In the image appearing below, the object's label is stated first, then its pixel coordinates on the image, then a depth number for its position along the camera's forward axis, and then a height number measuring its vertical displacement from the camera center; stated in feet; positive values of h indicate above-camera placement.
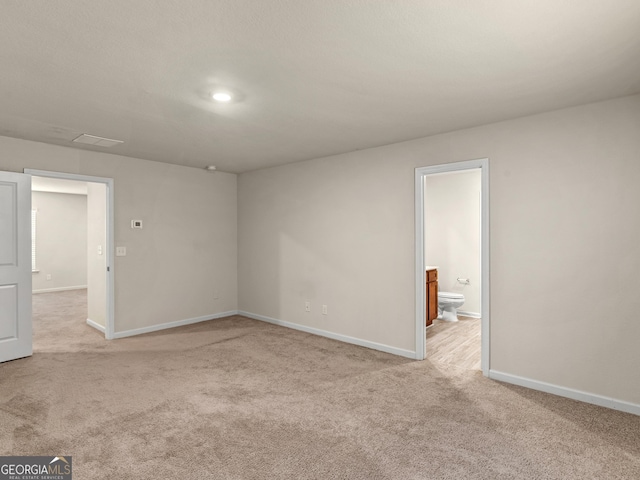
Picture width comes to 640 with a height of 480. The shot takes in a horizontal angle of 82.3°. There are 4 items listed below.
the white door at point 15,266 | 12.58 -0.79
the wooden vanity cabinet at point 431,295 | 16.43 -2.52
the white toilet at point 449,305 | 18.10 -3.22
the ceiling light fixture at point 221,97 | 8.74 +3.55
